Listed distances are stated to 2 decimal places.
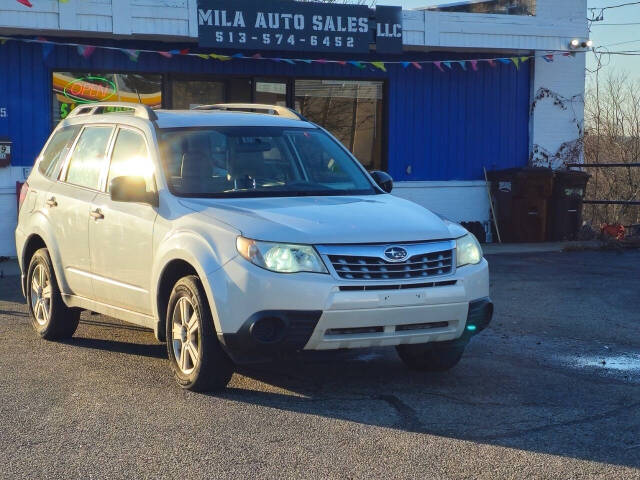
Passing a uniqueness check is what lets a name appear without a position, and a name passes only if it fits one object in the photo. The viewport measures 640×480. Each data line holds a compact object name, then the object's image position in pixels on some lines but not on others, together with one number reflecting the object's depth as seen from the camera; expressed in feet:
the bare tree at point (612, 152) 76.01
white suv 19.90
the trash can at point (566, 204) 55.11
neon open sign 48.73
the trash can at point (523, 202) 54.34
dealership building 47.11
